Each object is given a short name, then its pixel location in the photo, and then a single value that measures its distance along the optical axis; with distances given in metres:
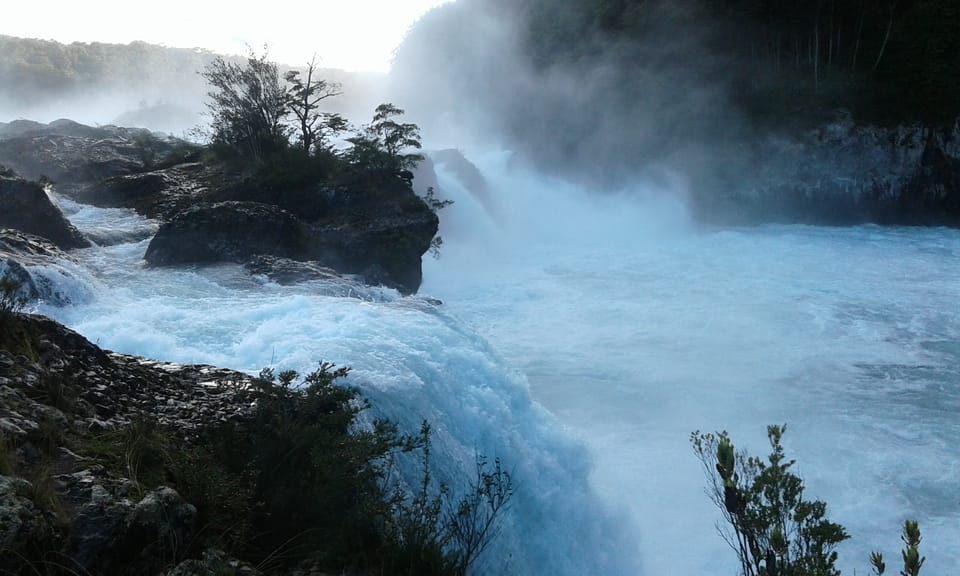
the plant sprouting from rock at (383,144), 15.56
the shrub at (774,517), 3.11
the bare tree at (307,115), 16.83
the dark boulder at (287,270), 10.23
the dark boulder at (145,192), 15.82
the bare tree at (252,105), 18.08
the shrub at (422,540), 3.69
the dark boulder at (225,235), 11.30
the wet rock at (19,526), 2.77
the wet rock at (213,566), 3.11
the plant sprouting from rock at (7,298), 4.70
